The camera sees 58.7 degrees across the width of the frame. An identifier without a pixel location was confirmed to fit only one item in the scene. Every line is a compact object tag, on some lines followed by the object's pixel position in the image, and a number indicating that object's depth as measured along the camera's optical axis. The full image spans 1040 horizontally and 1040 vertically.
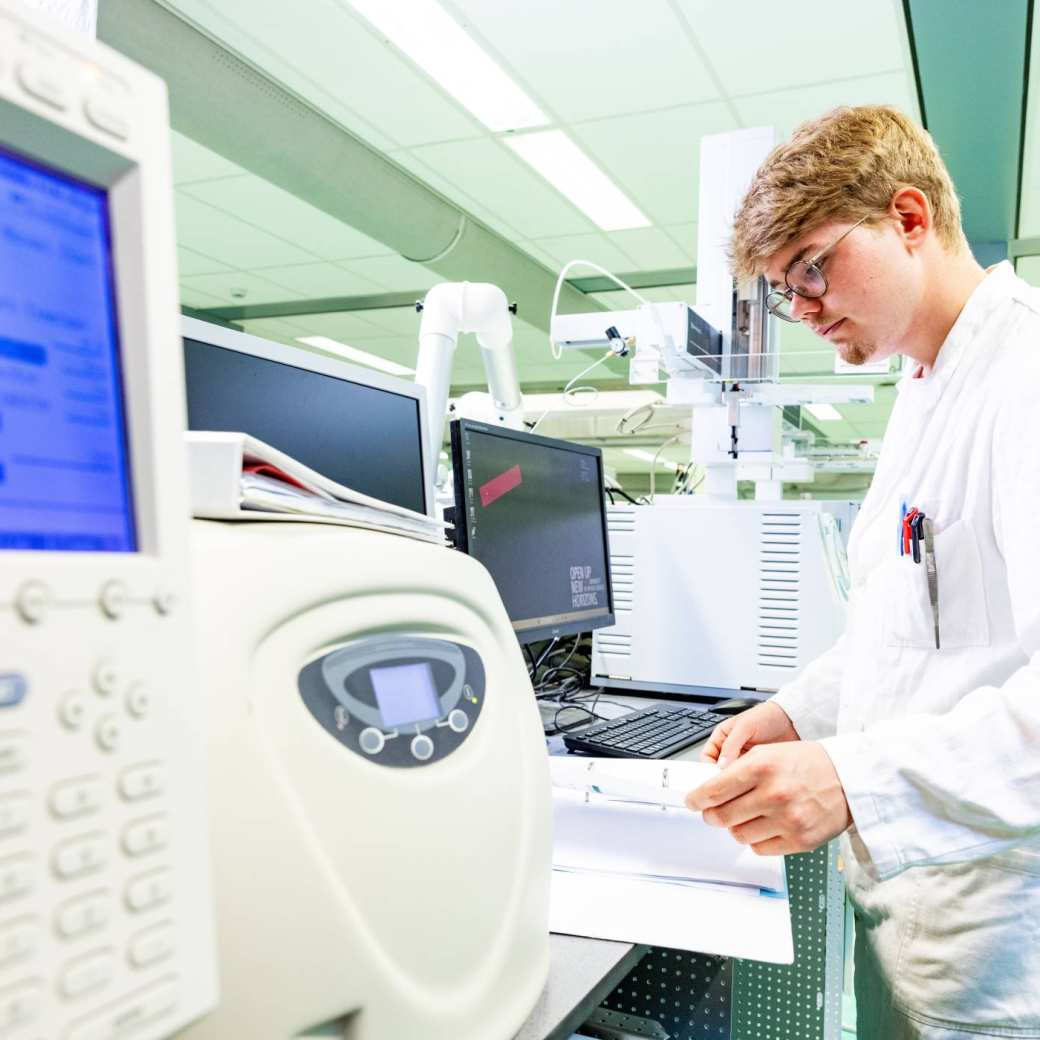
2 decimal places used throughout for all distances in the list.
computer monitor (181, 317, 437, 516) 1.05
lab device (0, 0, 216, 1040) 0.29
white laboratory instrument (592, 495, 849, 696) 1.80
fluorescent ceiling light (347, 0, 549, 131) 2.99
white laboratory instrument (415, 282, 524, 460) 1.59
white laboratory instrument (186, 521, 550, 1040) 0.40
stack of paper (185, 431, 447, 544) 0.51
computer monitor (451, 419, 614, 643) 1.41
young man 0.78
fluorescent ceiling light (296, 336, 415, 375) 7.22
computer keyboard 1.30
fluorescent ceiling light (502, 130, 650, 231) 3.91
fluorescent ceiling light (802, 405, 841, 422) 7.85
